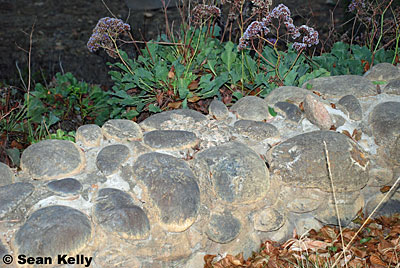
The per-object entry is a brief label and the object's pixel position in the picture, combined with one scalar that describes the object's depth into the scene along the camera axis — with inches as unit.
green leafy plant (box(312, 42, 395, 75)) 132.1
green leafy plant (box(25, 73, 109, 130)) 149.5
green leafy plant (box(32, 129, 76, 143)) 111.0
